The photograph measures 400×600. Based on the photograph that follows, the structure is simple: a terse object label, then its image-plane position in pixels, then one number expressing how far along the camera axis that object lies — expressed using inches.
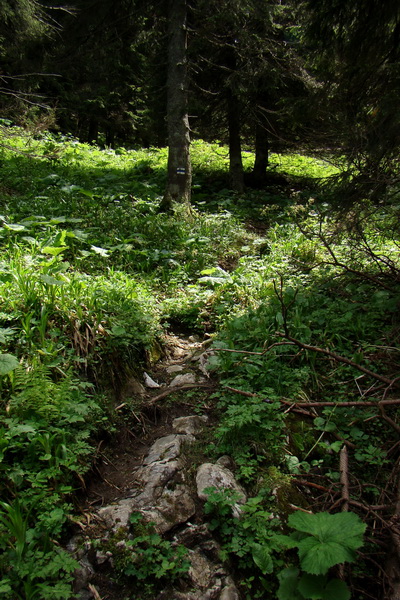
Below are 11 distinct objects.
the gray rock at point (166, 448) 112.7
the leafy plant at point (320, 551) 65.5
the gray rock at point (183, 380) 150.4
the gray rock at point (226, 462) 107.5
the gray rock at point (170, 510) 91.7
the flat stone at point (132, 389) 141.9
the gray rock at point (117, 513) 90.9
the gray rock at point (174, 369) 161.7
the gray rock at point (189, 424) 124.7
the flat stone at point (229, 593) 78.7
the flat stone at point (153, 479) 99.0
